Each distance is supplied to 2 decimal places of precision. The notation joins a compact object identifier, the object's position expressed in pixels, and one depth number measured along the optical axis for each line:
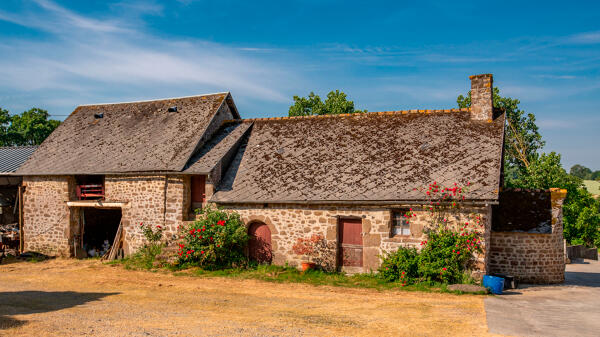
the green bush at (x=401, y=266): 13.91
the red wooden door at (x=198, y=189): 18.25
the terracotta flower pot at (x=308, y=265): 15.42
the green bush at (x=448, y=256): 13.62
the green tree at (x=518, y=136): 37.44
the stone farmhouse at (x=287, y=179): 15.15
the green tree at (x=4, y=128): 41.66
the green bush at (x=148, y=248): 17.41
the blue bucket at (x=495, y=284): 13.01
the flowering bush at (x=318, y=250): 15.55
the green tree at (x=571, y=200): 29.17
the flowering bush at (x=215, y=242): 15.99
